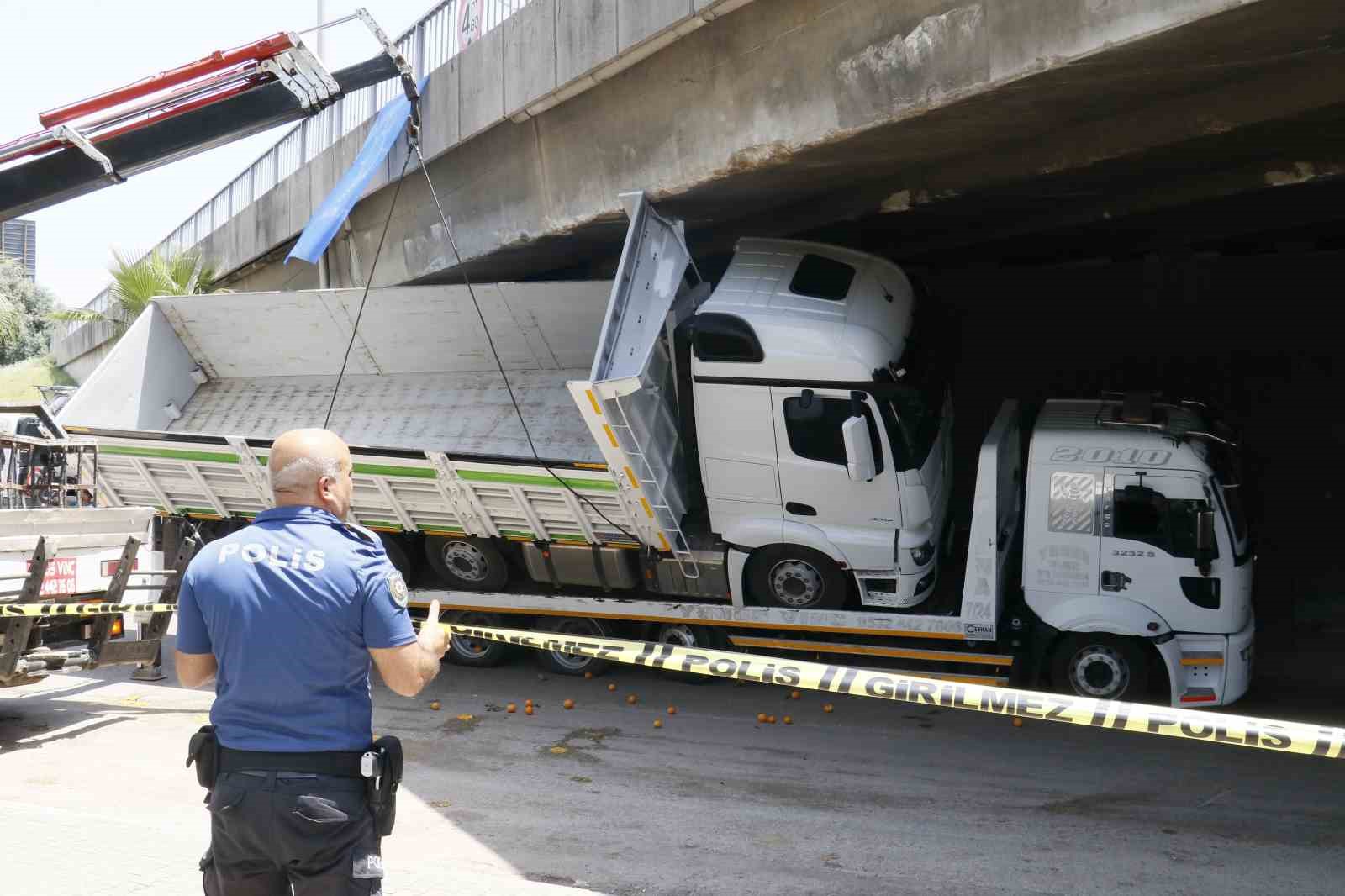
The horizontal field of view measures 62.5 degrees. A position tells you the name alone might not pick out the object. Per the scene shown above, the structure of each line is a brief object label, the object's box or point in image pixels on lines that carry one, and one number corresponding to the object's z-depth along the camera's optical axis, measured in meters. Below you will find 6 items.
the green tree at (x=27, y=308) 48.75
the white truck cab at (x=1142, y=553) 8.19
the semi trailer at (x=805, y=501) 8.27
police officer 2.82
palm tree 22.09
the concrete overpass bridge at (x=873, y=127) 7.10
